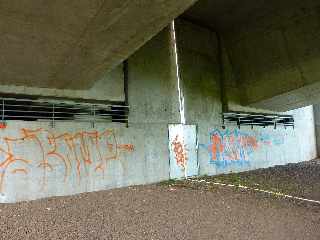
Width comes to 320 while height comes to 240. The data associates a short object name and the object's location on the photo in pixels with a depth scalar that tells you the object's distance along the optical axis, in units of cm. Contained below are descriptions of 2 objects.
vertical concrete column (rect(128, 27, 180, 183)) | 743
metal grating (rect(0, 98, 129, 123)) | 582
